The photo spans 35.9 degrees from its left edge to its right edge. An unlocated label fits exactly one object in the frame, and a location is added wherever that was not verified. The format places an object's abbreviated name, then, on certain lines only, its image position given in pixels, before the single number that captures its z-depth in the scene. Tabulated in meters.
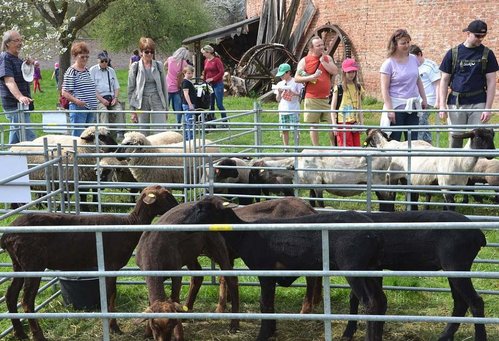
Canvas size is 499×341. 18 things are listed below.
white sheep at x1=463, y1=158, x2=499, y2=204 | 9.42
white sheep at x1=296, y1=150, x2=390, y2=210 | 9.35
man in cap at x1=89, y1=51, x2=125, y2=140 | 12.41
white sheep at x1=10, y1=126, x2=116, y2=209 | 9.95
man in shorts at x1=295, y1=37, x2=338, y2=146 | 11.49
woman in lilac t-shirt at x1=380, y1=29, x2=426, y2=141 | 9.10
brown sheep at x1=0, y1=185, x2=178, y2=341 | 5.65
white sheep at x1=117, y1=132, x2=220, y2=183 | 9.87
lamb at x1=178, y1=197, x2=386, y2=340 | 5.11
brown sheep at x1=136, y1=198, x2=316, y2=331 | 5.48
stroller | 15.33
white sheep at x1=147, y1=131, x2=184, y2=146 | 10.79
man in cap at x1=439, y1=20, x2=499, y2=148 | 9.00
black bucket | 6.39
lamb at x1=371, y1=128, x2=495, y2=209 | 8.76
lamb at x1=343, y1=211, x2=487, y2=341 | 5.15
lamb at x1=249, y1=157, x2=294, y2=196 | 9.60
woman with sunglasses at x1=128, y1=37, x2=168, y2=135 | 11.46
